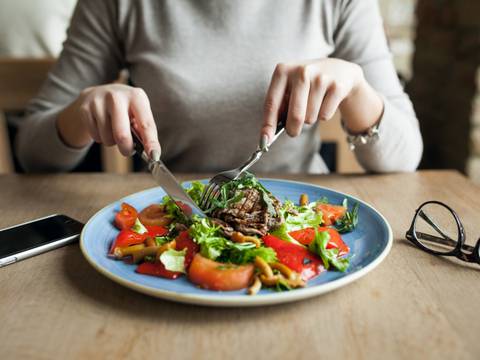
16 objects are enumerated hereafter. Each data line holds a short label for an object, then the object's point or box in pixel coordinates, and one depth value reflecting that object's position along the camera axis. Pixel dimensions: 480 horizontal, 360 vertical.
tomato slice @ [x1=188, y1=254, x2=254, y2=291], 0.70
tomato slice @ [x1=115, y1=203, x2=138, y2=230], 0.93
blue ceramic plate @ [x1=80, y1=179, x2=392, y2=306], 0.65
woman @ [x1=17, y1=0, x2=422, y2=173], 1.34
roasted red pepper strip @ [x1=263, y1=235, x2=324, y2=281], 0.75
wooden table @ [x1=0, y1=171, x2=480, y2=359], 0.61
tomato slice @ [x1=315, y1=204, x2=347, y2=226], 0.96
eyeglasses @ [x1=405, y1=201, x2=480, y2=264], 0.83
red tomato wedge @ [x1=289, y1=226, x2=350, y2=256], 0.83
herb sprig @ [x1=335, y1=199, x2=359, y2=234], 0.93
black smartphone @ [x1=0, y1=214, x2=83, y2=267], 0.85
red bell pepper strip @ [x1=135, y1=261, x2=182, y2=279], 0.74
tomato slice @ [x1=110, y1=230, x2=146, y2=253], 0.85
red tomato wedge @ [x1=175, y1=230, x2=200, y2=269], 0.77
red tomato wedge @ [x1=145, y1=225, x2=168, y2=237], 0.90
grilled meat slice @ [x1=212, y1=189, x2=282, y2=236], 0.87
